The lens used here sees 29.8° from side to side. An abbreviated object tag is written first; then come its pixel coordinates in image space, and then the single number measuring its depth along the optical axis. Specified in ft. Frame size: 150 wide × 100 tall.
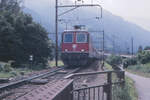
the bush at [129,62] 192.13
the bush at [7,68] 62.80
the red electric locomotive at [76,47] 74.95
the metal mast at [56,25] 90.69
